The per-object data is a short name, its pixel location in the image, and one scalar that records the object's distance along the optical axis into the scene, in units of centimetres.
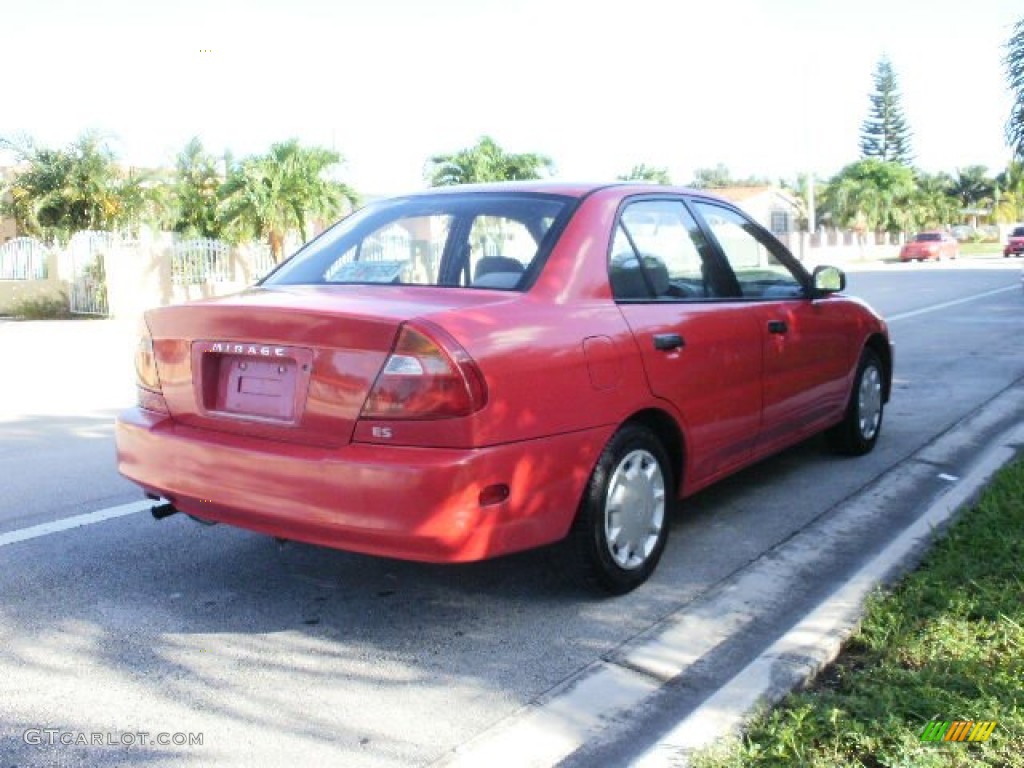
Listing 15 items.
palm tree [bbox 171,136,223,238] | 2702
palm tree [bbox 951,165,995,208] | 9956
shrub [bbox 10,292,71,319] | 2305
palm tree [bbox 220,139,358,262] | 2539
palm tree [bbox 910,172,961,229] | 6856
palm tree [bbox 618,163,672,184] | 3878
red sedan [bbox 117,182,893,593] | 343
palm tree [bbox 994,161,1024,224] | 8297
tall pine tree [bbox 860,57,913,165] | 8862
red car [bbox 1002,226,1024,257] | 4719
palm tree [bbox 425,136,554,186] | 3519
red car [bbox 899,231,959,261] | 4719
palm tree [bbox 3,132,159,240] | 2617
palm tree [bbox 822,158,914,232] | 6297
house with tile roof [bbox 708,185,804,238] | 6388
